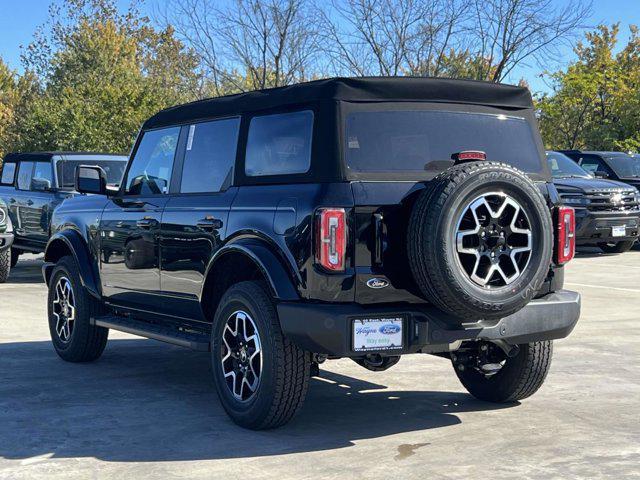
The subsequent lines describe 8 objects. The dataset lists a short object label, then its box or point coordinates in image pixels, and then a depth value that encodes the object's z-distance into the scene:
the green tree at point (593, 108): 37.41
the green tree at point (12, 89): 58.50
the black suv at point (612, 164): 19.81
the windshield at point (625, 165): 19.98
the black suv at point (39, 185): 14.65
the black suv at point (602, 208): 17.30
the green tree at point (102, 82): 25.97
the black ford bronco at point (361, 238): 5.28
